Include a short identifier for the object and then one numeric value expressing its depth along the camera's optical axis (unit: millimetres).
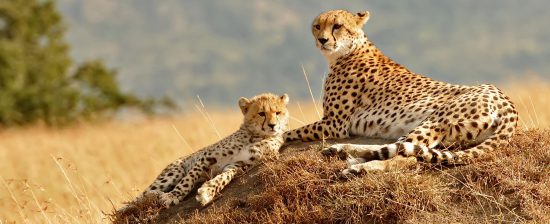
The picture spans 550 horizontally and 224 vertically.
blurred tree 53469
